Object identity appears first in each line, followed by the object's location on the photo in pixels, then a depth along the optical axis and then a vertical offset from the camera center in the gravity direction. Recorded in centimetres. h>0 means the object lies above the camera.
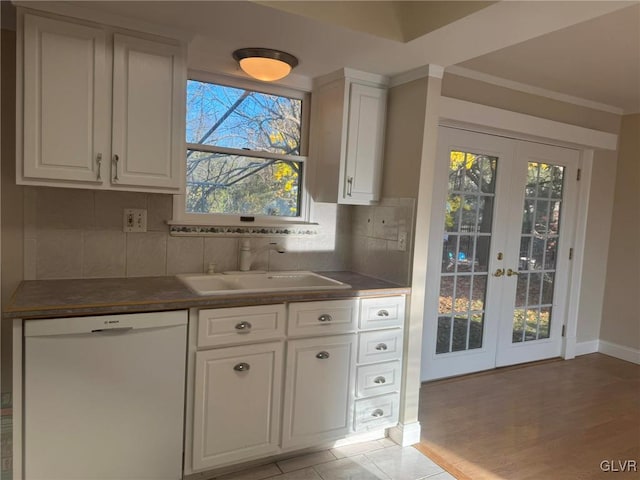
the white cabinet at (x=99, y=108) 190 +40
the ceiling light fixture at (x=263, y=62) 228 +74
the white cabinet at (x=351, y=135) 261 +46
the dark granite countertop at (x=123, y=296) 175 -43
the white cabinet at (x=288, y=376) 208 -87
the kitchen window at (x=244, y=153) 260 +32
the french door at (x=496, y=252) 338 -27
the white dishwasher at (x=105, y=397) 175 -84
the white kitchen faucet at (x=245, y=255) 266 -30
